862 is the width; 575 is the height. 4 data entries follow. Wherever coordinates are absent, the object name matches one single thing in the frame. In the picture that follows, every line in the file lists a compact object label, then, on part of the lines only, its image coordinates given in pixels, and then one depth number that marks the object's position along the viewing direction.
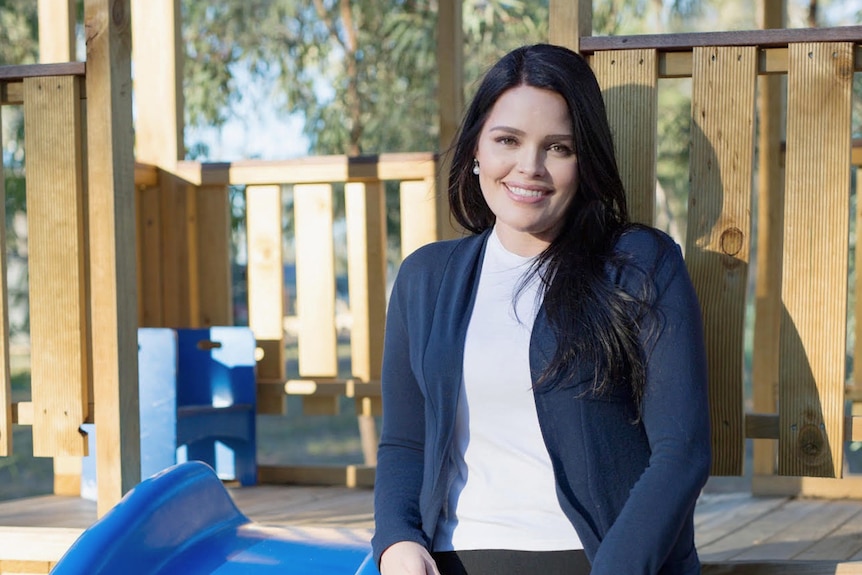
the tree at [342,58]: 10.81
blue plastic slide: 2.47
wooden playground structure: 2.53
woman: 1.97
